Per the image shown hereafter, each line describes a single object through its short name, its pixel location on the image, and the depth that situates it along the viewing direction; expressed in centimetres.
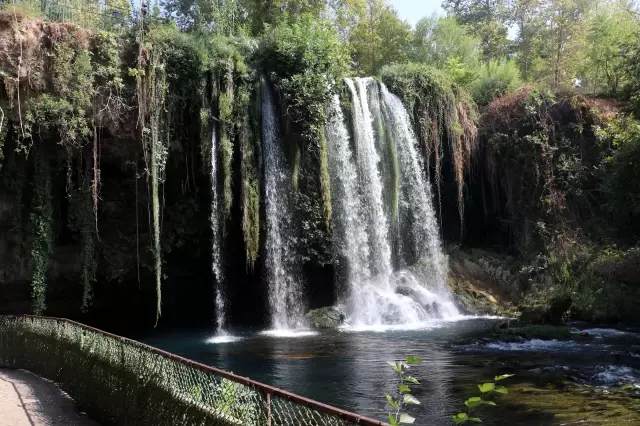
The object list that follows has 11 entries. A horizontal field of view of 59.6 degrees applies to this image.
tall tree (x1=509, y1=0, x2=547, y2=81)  3497
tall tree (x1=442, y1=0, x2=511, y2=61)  3659
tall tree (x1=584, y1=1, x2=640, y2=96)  2262
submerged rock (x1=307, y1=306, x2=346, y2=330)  1552
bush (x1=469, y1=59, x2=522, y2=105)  2178
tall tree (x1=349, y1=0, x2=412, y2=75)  3052
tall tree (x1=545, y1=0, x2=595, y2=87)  3294
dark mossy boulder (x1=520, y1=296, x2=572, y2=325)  1486
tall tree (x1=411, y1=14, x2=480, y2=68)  2770
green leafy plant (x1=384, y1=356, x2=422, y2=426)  265
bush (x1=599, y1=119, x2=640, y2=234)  1506
